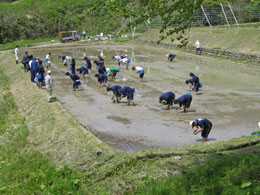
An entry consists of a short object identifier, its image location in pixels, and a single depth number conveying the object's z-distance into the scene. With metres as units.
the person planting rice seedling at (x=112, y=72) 25.31
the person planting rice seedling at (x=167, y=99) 17.77
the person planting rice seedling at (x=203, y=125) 13.11
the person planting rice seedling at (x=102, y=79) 23.43
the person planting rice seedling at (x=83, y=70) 26.20
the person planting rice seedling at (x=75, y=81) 22.31
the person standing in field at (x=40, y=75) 22.39
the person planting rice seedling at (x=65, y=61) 31.73
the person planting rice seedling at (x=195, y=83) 21.33
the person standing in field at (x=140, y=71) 24.76
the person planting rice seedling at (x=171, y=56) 33.89
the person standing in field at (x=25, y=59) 28.00
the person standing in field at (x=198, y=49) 37.81
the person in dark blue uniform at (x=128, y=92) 18.83
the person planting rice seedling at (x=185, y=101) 17.22
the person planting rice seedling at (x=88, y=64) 27.98
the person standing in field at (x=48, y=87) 19.72
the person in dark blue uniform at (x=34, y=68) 23.62
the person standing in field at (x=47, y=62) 30.40
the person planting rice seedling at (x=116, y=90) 19.11
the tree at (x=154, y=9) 10.63
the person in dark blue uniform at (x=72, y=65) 26.25
